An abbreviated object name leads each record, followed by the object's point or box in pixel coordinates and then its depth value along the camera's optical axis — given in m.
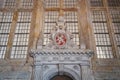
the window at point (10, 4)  14.63
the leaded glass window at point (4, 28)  12.91
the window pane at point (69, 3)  14.70
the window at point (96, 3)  14.75
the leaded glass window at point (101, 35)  12.70
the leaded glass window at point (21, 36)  12.70
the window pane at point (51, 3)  14.67
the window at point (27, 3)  14.69
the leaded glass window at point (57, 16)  13.44
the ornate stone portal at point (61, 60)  11.42
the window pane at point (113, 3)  14.66
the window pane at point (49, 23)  13.27
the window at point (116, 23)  13.32
